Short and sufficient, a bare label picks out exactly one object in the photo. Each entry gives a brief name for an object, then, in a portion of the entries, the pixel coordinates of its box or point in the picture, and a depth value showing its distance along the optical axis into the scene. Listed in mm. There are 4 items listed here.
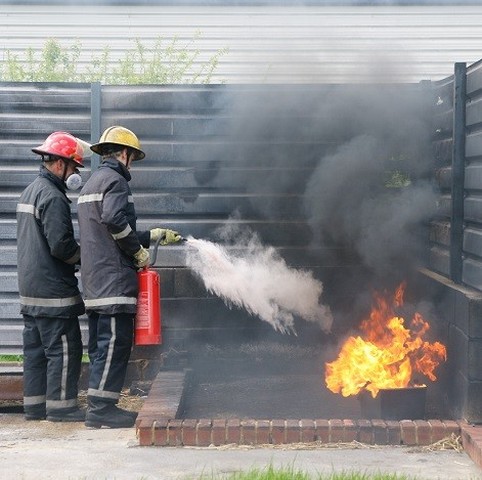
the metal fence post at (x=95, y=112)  8211
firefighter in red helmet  7230
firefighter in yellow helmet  6996
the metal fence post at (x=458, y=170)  7023
